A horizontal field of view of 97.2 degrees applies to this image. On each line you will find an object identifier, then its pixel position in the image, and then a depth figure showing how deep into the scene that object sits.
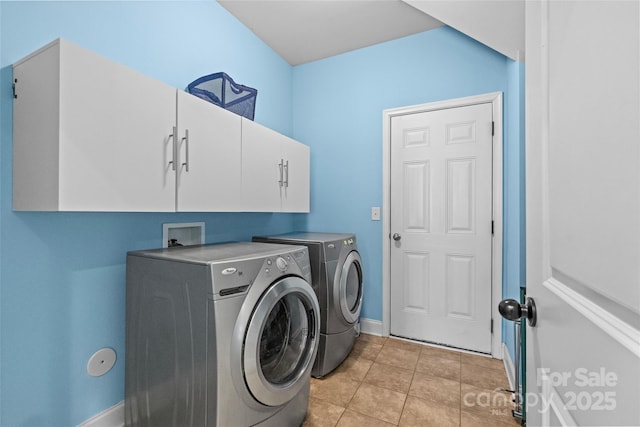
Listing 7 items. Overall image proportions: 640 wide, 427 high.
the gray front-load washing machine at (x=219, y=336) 1.12
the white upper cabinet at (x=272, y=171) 1.89
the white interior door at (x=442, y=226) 2.29
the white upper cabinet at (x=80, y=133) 1.01
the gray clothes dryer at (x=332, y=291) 1.96
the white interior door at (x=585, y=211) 0.33
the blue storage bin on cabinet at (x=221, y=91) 1.73
